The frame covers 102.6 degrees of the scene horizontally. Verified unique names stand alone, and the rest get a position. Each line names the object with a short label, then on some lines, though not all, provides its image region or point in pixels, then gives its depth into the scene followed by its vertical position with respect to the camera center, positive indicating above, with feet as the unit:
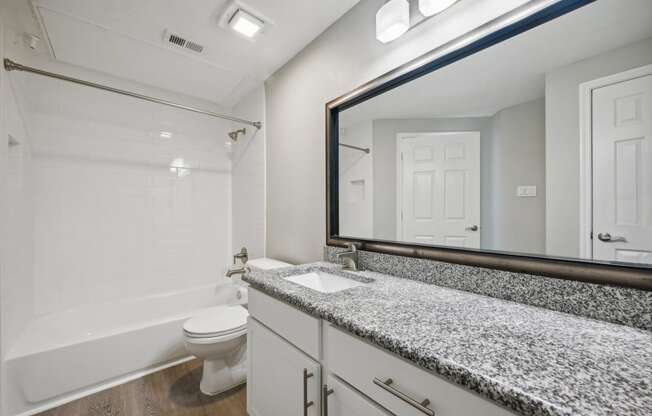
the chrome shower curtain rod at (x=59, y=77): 4.79 +2.57
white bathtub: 4.92 -3.12
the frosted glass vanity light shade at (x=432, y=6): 3.40 +2.64
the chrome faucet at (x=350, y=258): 4.58 -0.93
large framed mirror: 2.33 +0.68
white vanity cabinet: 1.87 -1.64
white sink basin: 4.33 -1.31
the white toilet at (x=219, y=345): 5.28 -2.86
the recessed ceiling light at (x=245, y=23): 5.03 +3.66
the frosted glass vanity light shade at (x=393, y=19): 3.80 +2.76
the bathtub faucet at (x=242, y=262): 6.87 -1.68
